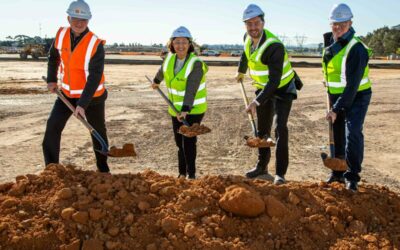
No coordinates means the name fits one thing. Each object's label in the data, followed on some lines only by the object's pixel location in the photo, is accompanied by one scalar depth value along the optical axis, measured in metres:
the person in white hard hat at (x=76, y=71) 4.36
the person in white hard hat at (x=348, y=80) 4.18
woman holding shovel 4.74
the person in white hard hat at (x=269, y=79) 4.49
